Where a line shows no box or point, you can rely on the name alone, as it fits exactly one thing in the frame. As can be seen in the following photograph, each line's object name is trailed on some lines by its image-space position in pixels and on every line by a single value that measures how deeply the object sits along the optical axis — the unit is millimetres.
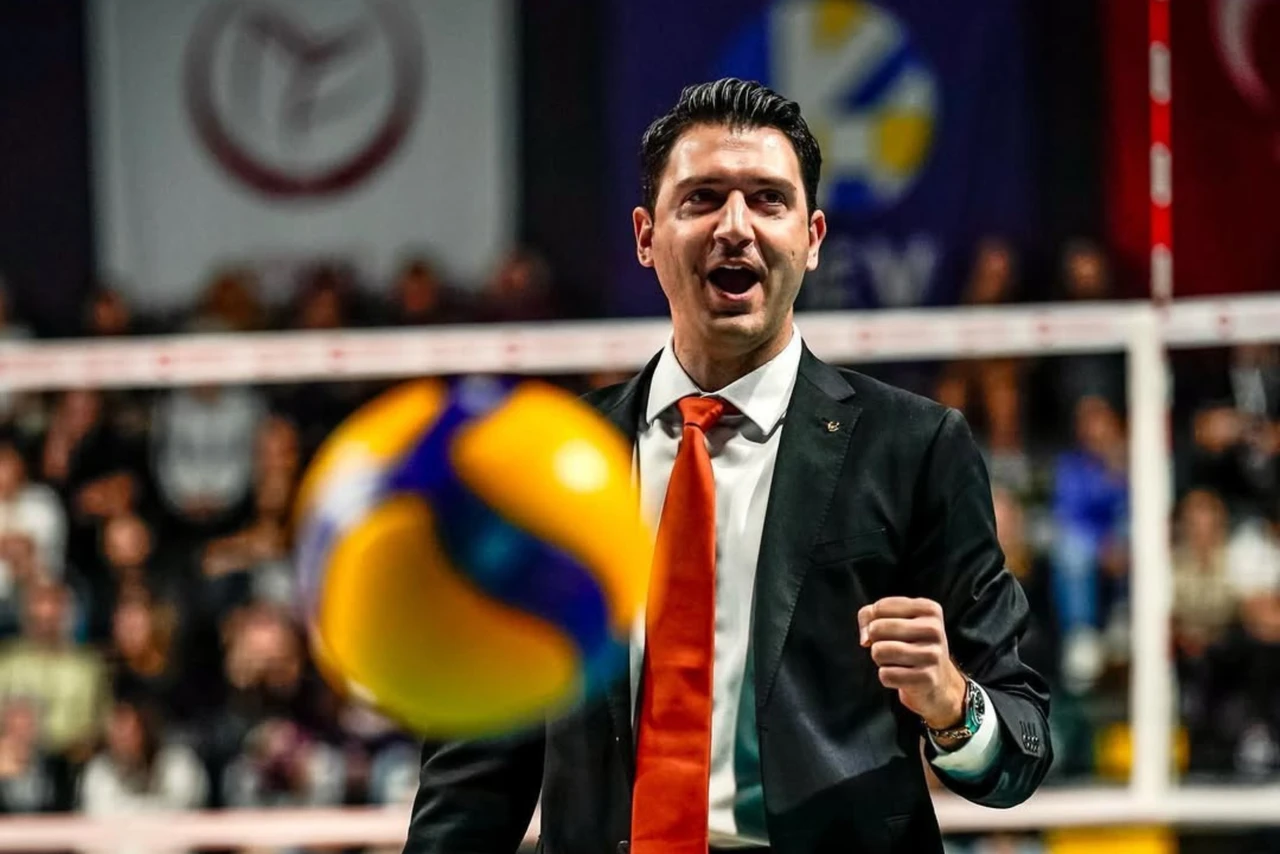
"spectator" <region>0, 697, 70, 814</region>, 10625
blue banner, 16500
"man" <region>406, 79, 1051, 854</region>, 3797
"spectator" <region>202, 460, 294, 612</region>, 11484
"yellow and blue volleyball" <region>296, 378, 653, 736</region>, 3676
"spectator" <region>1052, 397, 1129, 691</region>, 11008
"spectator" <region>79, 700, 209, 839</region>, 10594
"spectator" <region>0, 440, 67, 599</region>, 11695
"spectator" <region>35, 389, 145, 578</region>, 12102
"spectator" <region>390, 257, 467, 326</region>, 15078
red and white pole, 8242
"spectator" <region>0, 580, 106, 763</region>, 10945
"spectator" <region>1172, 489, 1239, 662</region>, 11289
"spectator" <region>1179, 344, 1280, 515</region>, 12234
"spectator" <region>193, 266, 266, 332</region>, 15773
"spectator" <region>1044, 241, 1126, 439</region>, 11961
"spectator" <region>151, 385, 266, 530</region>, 12250
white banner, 17578
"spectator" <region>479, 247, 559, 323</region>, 15305
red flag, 10102
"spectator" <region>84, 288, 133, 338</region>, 15070
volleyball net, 8258
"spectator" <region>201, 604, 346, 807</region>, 10336
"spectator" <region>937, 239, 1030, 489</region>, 11359
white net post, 8195
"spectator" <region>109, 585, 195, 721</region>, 11000
